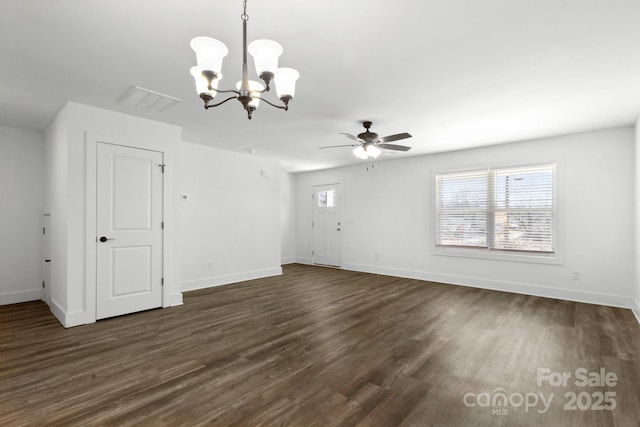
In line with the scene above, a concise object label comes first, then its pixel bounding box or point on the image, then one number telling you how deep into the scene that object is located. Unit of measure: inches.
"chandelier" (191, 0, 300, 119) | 68.4
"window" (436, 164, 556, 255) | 195.0
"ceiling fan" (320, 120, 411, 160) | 161.3
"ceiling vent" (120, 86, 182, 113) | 125.6
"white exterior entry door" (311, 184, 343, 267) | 306.0
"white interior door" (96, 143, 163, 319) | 147.5
